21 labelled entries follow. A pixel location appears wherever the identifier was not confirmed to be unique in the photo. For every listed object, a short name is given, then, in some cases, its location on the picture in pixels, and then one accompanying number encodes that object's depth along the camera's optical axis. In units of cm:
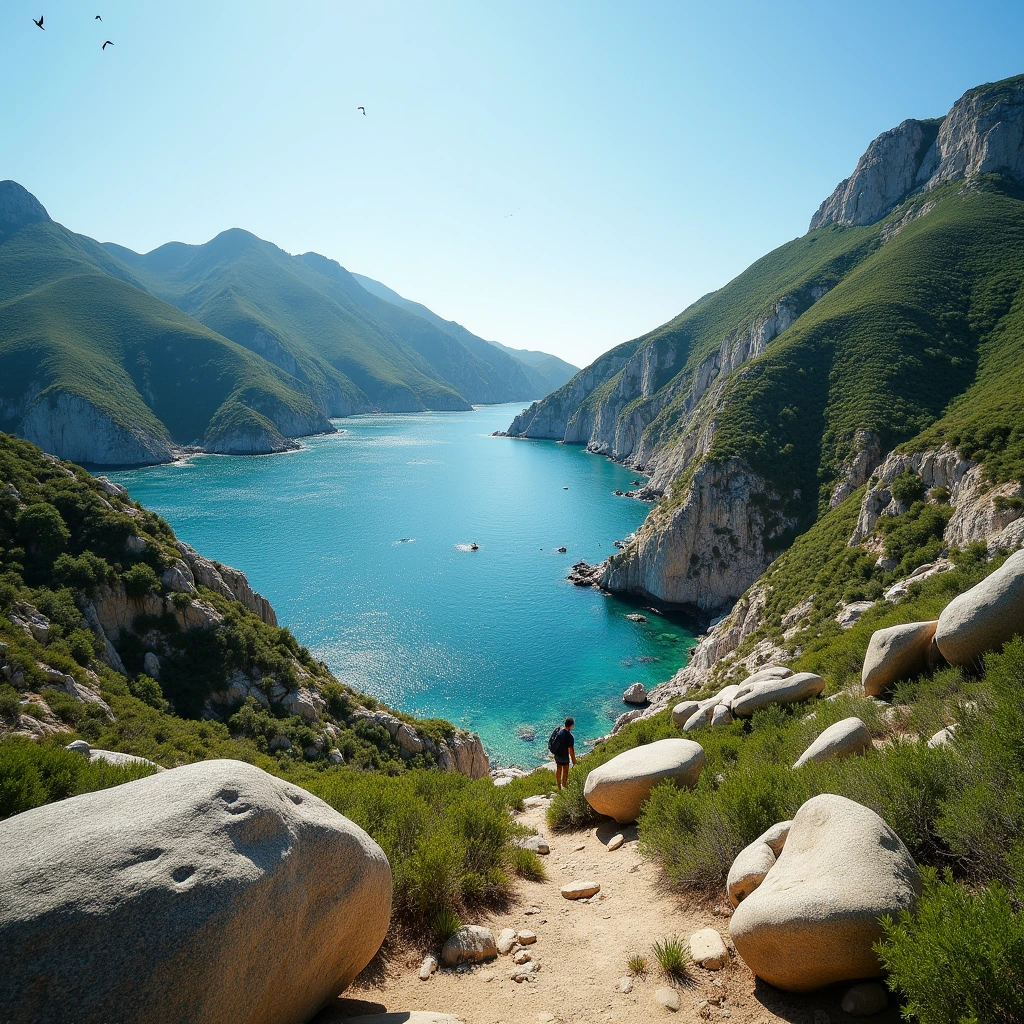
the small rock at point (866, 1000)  474
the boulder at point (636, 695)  4138
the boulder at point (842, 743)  862
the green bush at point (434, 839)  718
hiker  1427
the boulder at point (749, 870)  642
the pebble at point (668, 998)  543
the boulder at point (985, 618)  947
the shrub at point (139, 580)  2178
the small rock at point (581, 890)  836
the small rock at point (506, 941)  681
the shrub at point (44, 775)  600
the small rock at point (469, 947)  652
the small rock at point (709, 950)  585
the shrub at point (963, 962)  347
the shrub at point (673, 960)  582
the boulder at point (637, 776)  1056
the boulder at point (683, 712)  1725
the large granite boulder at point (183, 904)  357
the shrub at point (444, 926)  680
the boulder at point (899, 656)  1147
